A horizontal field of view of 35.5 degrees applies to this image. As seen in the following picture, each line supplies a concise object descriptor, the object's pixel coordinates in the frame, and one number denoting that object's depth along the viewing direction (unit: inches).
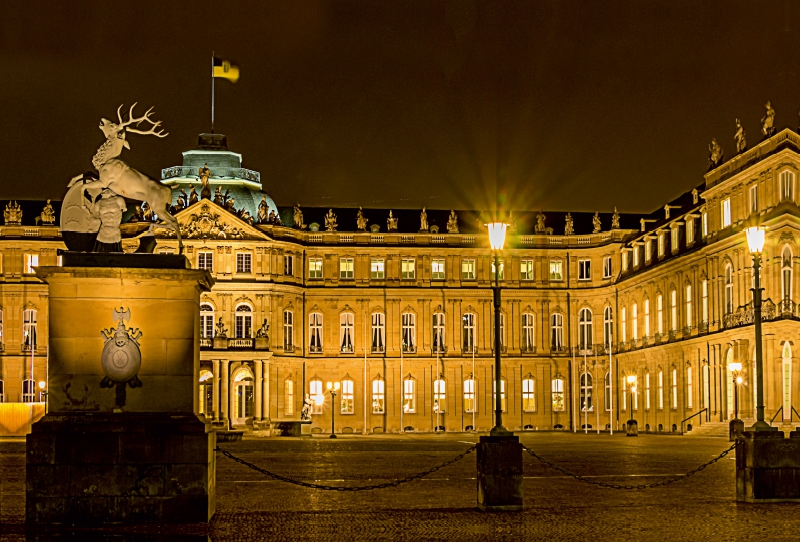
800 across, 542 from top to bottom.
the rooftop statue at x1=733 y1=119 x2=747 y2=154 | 2374.5
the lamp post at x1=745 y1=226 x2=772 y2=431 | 913.4
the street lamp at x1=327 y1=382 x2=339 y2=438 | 3282.5
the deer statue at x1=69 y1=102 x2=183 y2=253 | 748.0
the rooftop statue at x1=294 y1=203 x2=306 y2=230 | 3307.1
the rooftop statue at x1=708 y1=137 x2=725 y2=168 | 2527.1
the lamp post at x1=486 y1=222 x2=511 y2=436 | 896.9
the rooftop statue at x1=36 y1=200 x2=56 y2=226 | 3240.7
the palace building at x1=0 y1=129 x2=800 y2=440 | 3058.6
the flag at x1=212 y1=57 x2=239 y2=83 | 2984.7
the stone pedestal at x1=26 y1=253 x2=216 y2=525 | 713.6
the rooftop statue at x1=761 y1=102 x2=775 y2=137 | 2240.4
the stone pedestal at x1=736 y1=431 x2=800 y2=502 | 863.7
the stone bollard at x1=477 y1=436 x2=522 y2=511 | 813.2
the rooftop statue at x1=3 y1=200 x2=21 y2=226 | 3218.5
